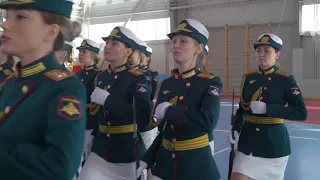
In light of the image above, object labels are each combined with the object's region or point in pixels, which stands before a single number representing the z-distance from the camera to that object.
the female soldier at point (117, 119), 3.27
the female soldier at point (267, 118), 3.71
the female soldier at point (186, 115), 2.61
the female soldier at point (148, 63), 4.99
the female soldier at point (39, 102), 1.28
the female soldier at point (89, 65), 4.55
